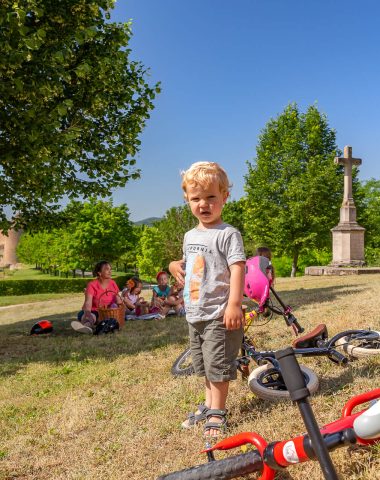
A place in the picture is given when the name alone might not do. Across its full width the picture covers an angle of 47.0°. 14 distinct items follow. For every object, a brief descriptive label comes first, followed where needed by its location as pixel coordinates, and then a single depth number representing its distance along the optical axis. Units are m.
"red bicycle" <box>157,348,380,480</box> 1.98
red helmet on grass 10.64
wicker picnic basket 9.77
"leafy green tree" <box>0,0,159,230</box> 8.85
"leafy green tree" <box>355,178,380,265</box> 33.03
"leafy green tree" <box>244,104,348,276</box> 31.77
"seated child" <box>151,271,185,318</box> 11.64
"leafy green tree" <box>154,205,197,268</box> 55.12
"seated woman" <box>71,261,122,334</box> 9.87
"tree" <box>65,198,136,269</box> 49.00
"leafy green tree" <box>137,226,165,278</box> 57.53
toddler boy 3.52
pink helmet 4.72
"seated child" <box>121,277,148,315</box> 11.57
